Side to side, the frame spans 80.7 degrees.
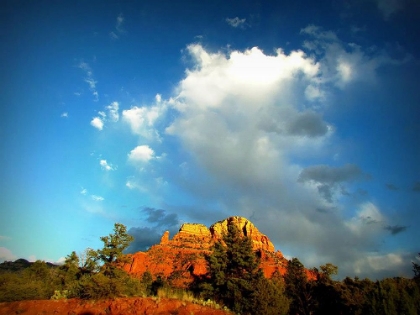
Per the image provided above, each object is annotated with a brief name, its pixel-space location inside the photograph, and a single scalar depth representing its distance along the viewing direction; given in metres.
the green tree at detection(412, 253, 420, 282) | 47.28
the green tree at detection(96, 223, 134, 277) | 30.94
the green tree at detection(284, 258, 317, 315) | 39.89
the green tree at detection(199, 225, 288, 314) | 19.66
